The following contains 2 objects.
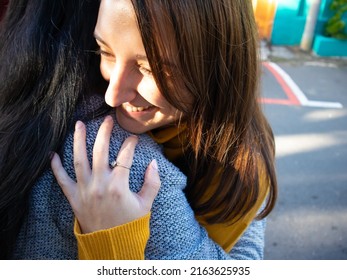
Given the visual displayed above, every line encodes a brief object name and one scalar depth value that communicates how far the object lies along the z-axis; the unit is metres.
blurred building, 4.80
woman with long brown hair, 0.74
